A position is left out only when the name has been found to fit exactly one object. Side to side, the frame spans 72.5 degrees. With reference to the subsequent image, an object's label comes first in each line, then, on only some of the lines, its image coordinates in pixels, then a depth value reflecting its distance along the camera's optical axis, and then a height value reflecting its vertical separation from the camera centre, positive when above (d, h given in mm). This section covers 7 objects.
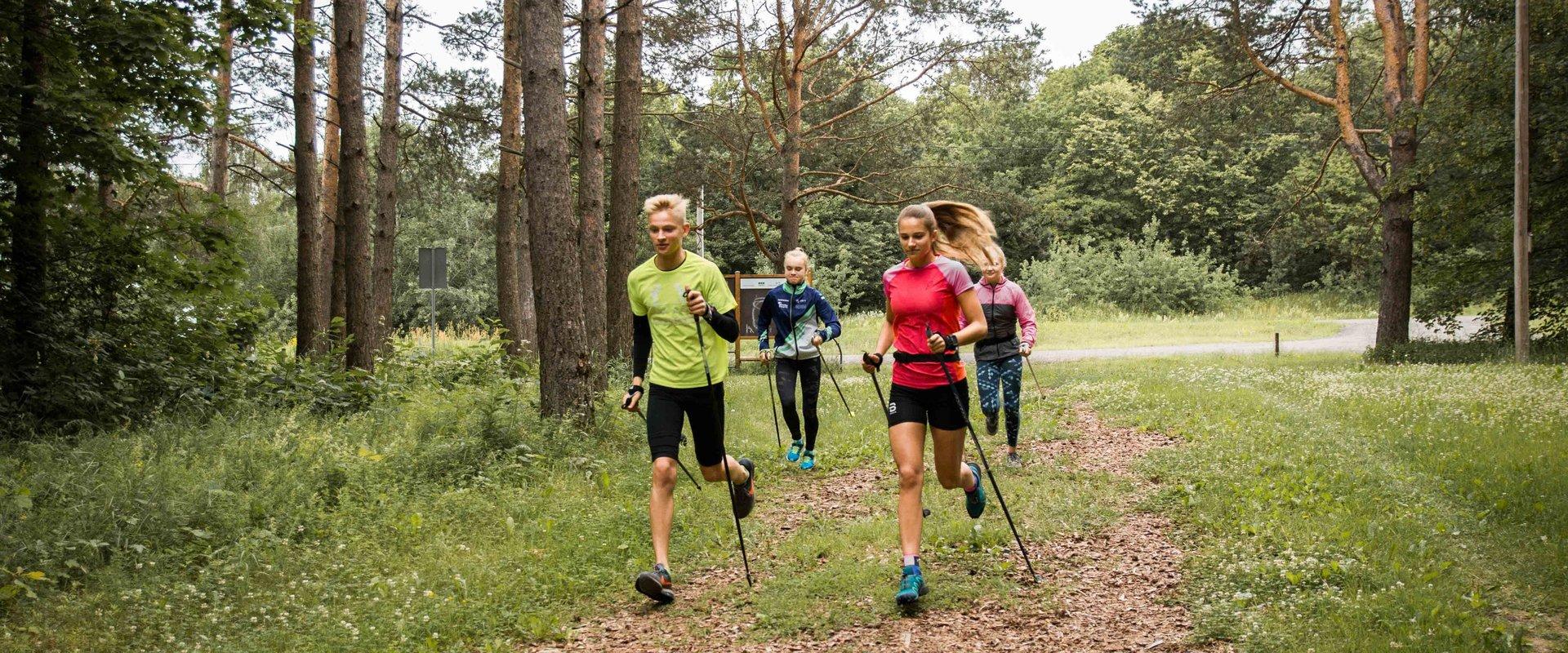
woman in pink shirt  6066 -210
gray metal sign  23703 +816
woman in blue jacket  10047 -294
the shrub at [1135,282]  43438 +1094
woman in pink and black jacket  9977 -317
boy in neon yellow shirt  6215 -195
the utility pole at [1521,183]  17281 +2124
